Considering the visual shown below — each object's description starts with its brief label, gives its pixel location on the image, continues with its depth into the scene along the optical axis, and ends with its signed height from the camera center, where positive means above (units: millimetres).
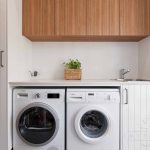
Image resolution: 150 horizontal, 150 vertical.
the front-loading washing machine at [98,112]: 2115 -470
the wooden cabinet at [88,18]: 2434 +703
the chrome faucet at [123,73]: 2814 +2
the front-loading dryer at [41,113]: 2109 -485
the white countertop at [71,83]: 2137 -111
